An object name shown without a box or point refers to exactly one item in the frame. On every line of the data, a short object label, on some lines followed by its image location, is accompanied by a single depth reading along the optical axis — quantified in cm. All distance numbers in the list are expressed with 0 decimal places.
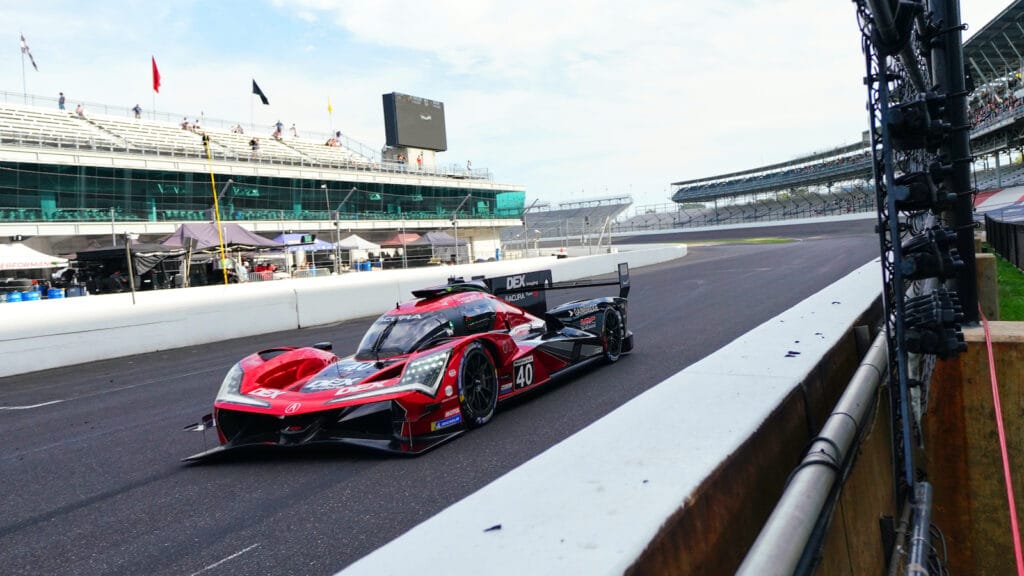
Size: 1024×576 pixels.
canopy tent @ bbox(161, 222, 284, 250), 2395
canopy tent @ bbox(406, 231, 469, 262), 3713
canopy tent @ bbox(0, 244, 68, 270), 2178
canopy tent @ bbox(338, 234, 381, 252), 3384
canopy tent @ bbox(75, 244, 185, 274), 2296
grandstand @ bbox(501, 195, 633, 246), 3427
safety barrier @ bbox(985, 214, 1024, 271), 1402
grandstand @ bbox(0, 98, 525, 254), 3178
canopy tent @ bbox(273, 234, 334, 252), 3322
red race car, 515
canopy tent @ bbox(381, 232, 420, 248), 4294
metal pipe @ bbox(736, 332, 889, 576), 189
